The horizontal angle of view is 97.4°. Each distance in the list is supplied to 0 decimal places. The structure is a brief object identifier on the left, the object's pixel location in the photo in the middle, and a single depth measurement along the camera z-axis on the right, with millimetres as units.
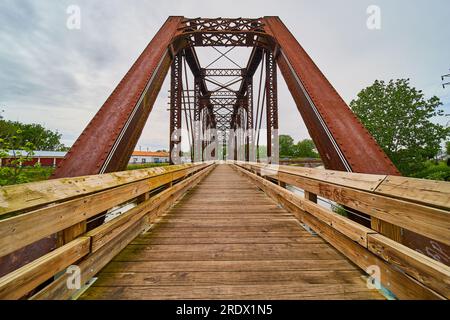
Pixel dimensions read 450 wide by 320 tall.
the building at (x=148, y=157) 77650
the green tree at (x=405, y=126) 14812
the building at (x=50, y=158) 50947
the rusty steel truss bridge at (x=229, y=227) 1291
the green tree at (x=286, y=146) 91688
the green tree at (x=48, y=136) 57719
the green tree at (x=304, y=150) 90062
